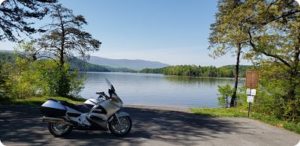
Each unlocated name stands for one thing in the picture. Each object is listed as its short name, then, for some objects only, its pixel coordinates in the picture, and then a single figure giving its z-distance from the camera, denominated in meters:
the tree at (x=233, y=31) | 8.90
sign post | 8.21
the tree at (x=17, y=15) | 8.49
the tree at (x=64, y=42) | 12.11
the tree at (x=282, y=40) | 8.58
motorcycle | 4.36
